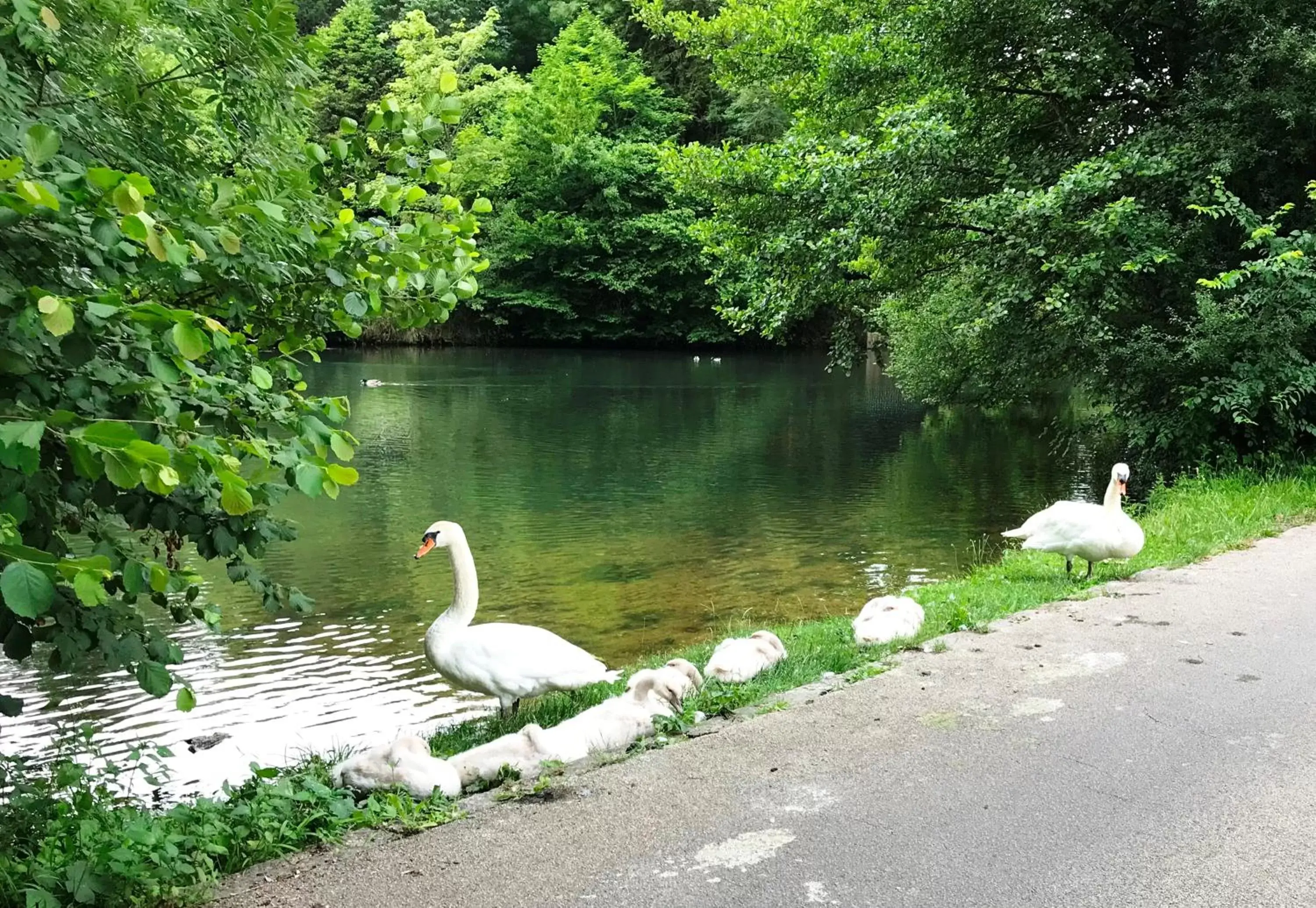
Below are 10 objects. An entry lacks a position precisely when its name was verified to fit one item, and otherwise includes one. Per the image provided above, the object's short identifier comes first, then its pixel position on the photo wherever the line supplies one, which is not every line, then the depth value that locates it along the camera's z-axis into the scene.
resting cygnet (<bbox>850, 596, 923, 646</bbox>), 8.05
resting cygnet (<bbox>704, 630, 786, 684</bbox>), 7.21
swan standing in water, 6.96
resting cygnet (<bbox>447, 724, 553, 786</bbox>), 5.38
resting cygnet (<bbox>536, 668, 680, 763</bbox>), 5.65
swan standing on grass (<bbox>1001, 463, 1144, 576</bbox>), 9.62
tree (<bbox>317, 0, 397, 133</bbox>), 63.25
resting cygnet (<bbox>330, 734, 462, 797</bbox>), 5.05
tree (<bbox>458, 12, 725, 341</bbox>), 58.00
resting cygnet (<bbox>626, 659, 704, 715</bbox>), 6.29
